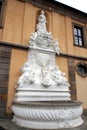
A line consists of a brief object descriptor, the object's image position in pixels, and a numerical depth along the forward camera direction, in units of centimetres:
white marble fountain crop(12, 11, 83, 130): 483
